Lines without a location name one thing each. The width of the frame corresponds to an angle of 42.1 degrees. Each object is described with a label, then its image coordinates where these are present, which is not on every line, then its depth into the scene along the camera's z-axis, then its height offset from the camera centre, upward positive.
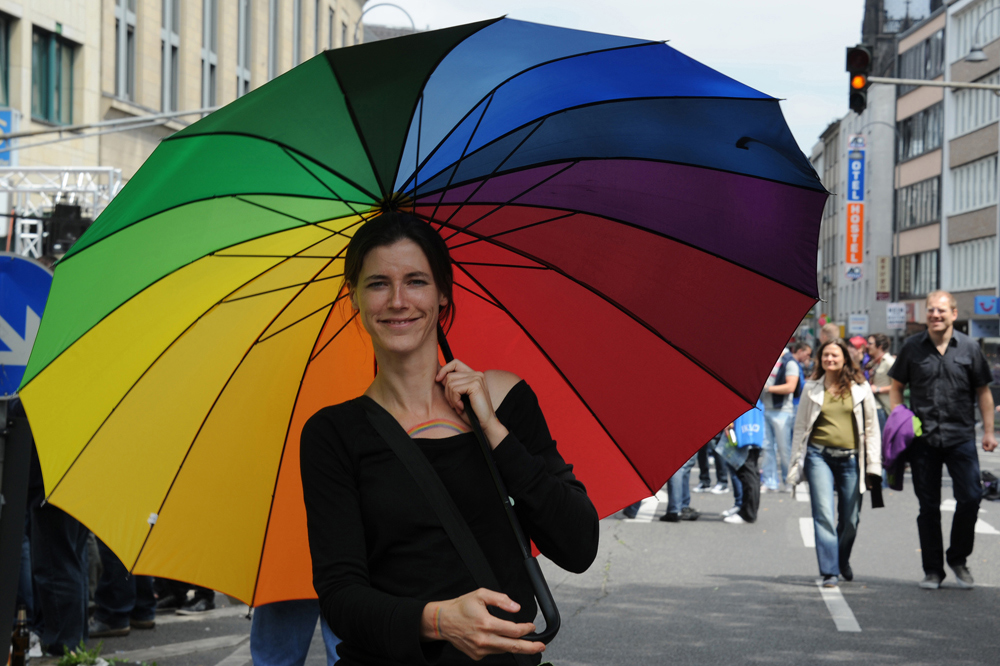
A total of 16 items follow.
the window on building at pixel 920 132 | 63.09 +9.82
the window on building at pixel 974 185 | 55.59 +6.29
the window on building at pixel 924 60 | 63.66 +13.68
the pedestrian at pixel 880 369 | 17.58 -0.62
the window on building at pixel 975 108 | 54.53 +9.52
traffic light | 17.70 +3.52
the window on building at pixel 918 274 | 64.19 +2.68
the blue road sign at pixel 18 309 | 5.74 +0.06
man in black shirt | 9.84 -0.75
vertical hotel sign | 76.81 +7.34
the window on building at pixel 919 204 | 63.08 +6.22
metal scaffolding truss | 21.38 +2.28
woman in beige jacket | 10.07 -0.91
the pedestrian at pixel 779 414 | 16.08 -1.17
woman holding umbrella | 2.41 -0.33
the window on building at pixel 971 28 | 55.77 +13.39
